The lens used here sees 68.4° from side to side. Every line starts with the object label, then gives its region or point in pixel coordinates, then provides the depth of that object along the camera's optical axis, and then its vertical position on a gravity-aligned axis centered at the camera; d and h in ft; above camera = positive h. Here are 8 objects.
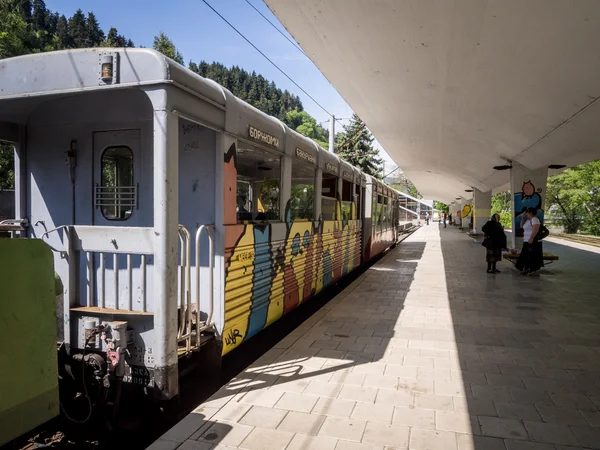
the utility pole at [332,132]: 73.82 +14.34
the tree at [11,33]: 75.11 +34.38
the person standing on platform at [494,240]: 39.63 -2.11
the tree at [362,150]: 176.76 +27.30
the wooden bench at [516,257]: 41.42 -3.74
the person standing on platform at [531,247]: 36.88 -2.58
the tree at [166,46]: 172.02 +72.58
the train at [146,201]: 10.90 +0.46
